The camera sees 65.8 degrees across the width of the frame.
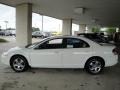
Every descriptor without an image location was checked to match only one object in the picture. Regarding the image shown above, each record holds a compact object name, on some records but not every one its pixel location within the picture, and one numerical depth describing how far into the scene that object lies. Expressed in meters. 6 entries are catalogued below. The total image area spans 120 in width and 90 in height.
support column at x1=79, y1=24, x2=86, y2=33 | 16.20
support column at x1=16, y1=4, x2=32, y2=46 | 5.68
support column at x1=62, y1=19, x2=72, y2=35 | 10.98
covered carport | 5.27
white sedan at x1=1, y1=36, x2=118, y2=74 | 3.30
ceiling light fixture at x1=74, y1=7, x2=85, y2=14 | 6.09
